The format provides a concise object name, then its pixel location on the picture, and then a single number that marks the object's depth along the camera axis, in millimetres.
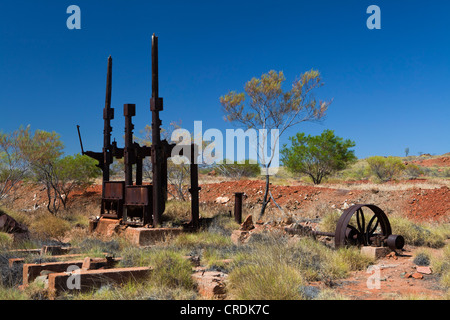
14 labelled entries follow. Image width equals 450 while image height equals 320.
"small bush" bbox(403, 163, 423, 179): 42562
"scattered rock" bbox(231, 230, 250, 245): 11531
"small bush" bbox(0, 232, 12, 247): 10170
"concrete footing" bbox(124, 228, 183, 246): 11734
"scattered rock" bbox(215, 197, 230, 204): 23391
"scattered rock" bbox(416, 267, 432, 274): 7925
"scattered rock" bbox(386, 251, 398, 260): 9459
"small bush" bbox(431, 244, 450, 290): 6870
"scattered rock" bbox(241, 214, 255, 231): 12604
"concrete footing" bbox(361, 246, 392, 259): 9328
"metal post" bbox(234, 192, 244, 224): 15023
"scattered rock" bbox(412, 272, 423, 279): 7664
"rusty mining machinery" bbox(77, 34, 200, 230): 12875
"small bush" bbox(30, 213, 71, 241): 13364
